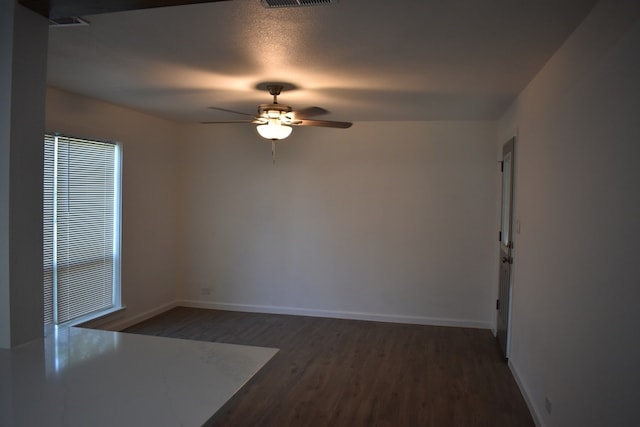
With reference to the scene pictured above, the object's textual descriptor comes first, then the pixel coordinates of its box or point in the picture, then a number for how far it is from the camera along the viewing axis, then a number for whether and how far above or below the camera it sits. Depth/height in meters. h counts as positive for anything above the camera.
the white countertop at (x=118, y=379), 1.21 -0.62
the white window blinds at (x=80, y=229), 3.99 -0.34
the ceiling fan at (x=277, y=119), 3.57 +0.71
